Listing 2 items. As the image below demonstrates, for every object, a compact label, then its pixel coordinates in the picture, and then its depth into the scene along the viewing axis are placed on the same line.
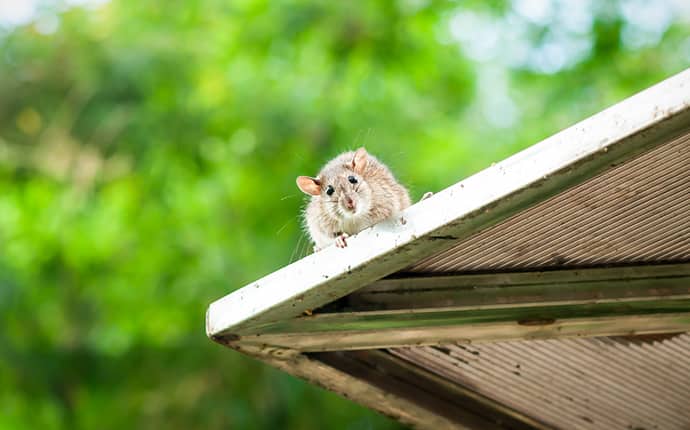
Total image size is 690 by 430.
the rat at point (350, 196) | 7.59
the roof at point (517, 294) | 4.15
